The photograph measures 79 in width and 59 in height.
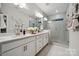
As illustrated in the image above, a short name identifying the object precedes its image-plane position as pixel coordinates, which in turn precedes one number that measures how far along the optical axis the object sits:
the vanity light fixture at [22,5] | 2.32
